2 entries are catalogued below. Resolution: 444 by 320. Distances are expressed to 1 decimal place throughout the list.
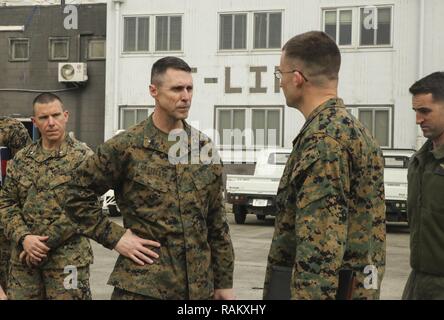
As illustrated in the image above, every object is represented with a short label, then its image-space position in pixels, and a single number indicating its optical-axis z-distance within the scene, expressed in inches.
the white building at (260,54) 954.7
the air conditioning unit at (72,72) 1071.0
